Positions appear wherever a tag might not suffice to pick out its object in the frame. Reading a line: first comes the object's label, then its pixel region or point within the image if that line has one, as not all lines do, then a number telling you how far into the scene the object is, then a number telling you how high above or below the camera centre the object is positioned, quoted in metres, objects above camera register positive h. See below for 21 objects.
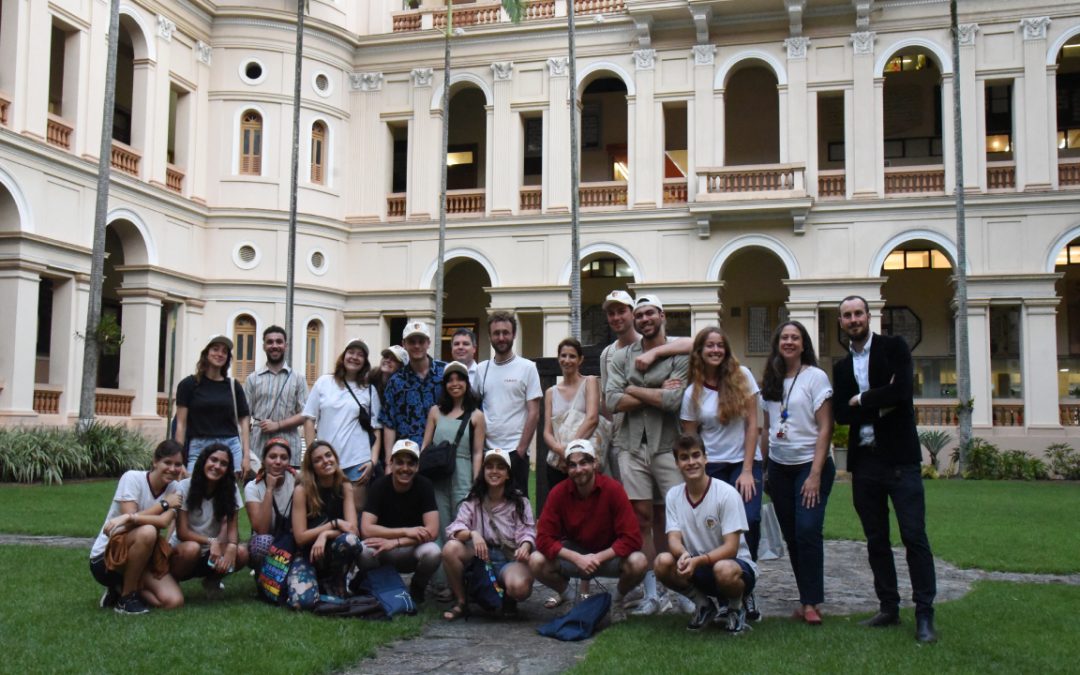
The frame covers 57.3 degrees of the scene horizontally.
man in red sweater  6.88 -0.95
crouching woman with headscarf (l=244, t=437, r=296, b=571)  7.68 -0.87
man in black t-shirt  7.41 -0.97
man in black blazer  6.40 -0.33
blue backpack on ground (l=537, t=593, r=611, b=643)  6.58 -1.52
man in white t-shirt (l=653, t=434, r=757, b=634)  6.44 -0.99
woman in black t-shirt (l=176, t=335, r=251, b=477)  8.62 -0.12
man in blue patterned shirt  8.34 +0.02
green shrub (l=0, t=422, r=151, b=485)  17.44 -1.17
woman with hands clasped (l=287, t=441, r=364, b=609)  7.23 -1.01
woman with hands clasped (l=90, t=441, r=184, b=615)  6.93 -1.02
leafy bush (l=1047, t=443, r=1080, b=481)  22.80 -1.33
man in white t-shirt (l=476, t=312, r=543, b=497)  8.11 -0.06
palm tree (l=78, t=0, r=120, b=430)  19.41 +2.68
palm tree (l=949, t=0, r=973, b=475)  22.78 +2.65
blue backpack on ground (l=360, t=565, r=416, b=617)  7.16 -1.44
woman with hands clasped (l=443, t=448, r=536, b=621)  7.19 -1.03
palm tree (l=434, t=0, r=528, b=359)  24.78 +6.68
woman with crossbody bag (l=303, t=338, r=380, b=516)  8.62 -0.17
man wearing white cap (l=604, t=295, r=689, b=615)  7.28 -0.14
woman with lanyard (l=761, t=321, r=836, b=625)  6.77 -0.35
